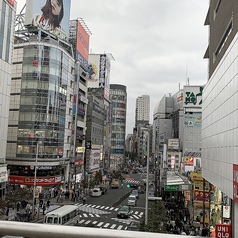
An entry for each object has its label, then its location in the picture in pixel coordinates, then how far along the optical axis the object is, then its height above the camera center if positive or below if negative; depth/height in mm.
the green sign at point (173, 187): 30906 -4246
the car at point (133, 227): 21859 -6243
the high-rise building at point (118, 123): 114812 +9555
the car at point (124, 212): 33344 -7750
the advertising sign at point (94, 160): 65500 -3590
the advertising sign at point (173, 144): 98500 +1359
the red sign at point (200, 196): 30588 -5043
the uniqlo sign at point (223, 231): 15202 -4312
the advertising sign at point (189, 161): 64319 -2852
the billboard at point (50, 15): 47688 +22282
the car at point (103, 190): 52775 -8189
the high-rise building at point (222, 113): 16766 +2750
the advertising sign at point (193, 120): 95369 +9600
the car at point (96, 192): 49175 -8022
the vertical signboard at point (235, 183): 15453 -1799
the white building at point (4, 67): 31797 +8491
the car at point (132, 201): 41438 -7884
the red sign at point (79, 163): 57900 -3669
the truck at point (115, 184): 62197 -8237
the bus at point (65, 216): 21984 -5763
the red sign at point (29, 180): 45594 -5948
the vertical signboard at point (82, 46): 61281 +21952
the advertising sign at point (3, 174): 32156 -3636
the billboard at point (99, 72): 87000 +22633
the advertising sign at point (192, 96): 93875 +17047
